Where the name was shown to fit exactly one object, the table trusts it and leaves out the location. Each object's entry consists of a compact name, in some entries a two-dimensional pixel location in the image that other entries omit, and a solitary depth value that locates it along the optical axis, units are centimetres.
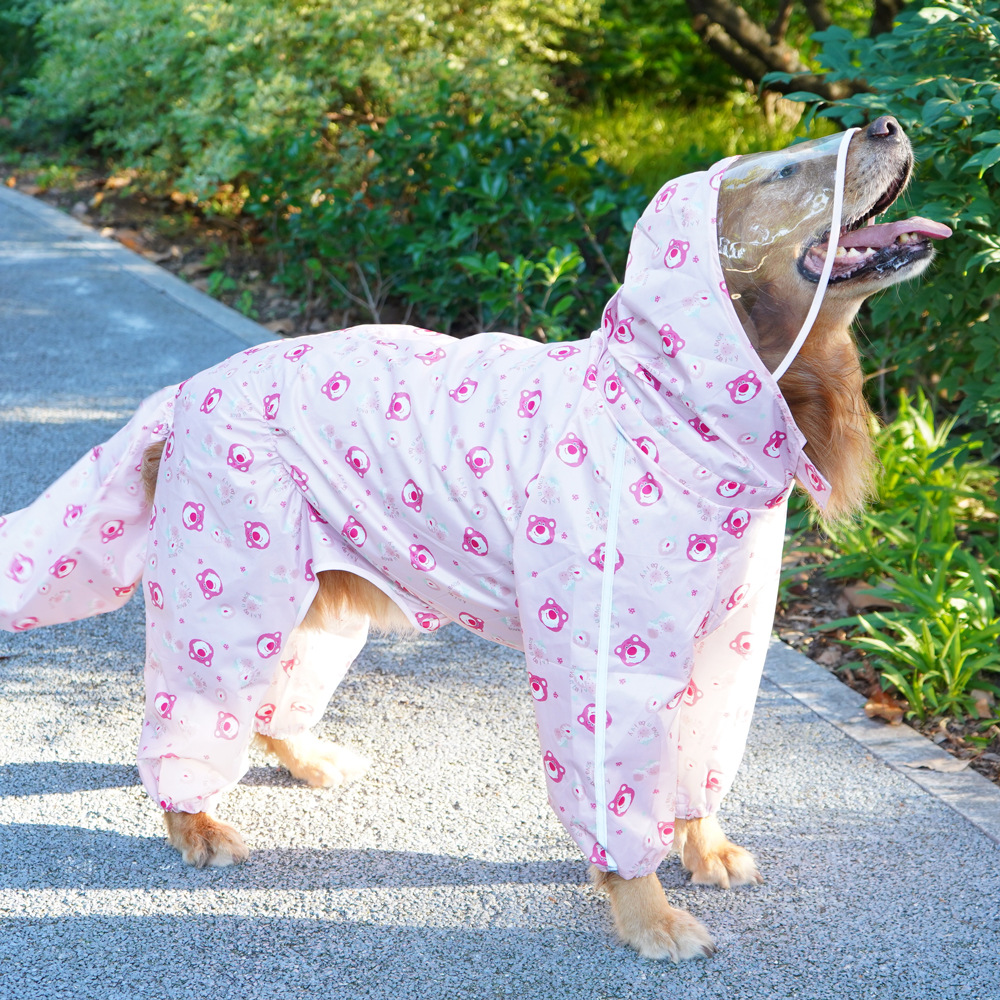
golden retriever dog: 213
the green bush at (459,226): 566
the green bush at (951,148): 333
